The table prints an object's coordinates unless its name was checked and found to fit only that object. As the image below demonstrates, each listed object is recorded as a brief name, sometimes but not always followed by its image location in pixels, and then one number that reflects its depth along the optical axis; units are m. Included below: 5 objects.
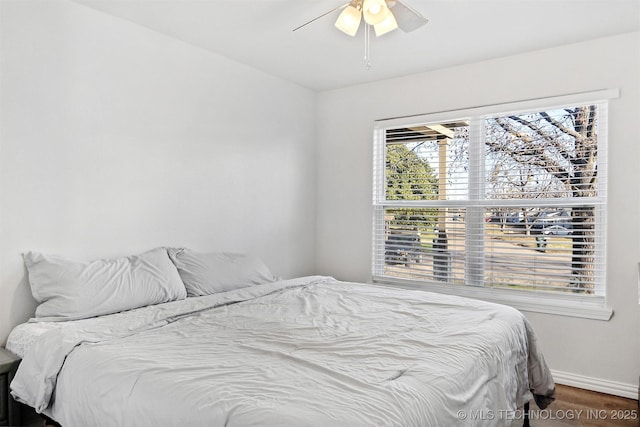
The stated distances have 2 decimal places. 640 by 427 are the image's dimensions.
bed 1.25
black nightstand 1.90
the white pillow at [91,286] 2.16
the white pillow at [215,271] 2.75
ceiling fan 2.19
